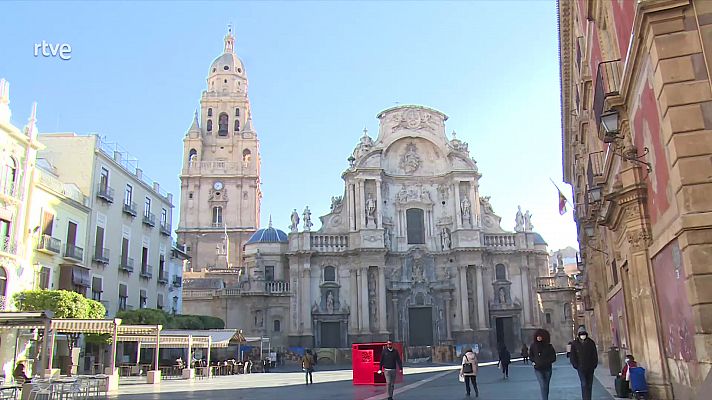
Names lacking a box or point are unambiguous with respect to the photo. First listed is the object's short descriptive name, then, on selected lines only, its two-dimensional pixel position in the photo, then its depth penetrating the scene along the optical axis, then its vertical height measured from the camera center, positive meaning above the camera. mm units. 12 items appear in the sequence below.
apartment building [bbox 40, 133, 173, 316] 31266 +6796
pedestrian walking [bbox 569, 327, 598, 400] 10922 -456
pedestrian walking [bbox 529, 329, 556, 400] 10883 -383
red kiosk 22266 -1055
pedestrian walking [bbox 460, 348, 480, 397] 16141 -814
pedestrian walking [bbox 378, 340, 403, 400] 13855 -551
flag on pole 27438 +5872
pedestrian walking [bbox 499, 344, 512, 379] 23281 -871
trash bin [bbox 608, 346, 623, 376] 18792 -806
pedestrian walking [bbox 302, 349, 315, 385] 23066 -887
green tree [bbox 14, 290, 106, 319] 24172 +1726
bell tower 67125 +18615
